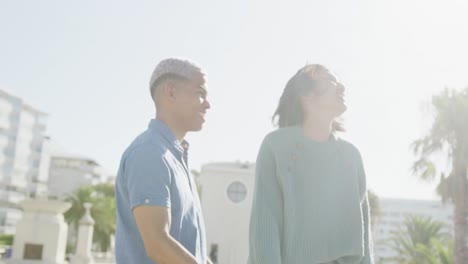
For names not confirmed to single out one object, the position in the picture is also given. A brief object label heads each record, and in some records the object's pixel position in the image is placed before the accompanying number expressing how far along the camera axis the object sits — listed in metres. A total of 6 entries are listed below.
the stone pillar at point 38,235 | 19.06
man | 2.03
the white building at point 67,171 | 101.56
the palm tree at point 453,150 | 20.70
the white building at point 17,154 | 82.06
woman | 2.65
